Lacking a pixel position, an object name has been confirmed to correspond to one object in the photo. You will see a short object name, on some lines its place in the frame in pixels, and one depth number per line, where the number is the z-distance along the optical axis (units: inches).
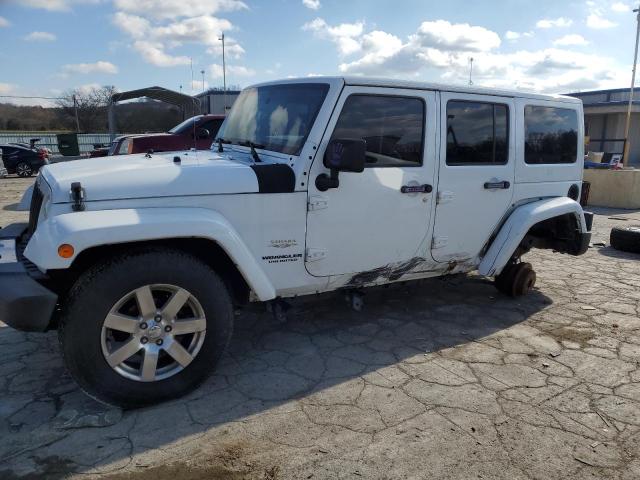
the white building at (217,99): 1146.9
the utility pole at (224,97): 1134.7
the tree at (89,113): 1567.4
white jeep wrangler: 110.7
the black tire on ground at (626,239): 274.1
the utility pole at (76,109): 1453.0
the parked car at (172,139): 385.1
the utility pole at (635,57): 911.4
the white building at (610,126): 1119.6
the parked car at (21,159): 737.6
